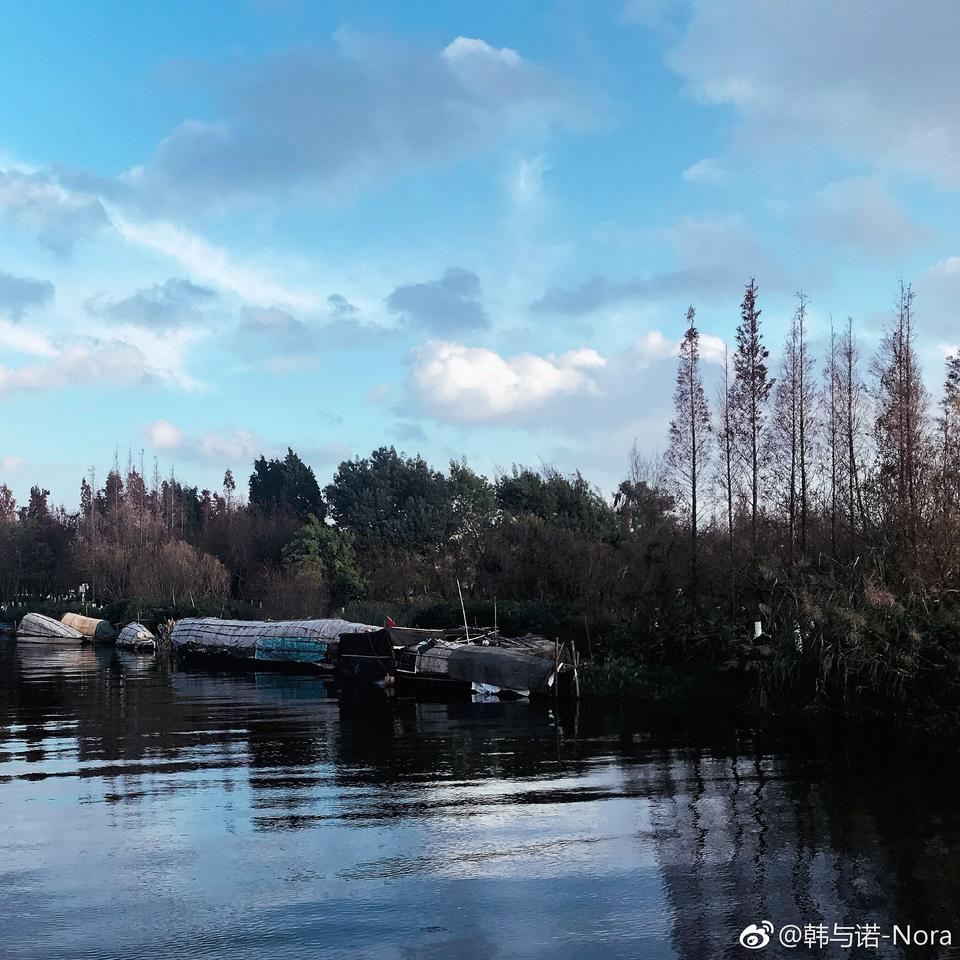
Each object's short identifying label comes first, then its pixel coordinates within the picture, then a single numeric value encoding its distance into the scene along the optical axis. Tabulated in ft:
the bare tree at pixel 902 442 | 67.31
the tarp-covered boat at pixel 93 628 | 180.34
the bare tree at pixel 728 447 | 95.25
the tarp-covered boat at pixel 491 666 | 80.89
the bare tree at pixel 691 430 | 96.89
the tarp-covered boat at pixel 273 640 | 118.21
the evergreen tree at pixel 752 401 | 93.15
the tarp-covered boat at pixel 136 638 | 157.89
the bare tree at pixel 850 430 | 78.29
